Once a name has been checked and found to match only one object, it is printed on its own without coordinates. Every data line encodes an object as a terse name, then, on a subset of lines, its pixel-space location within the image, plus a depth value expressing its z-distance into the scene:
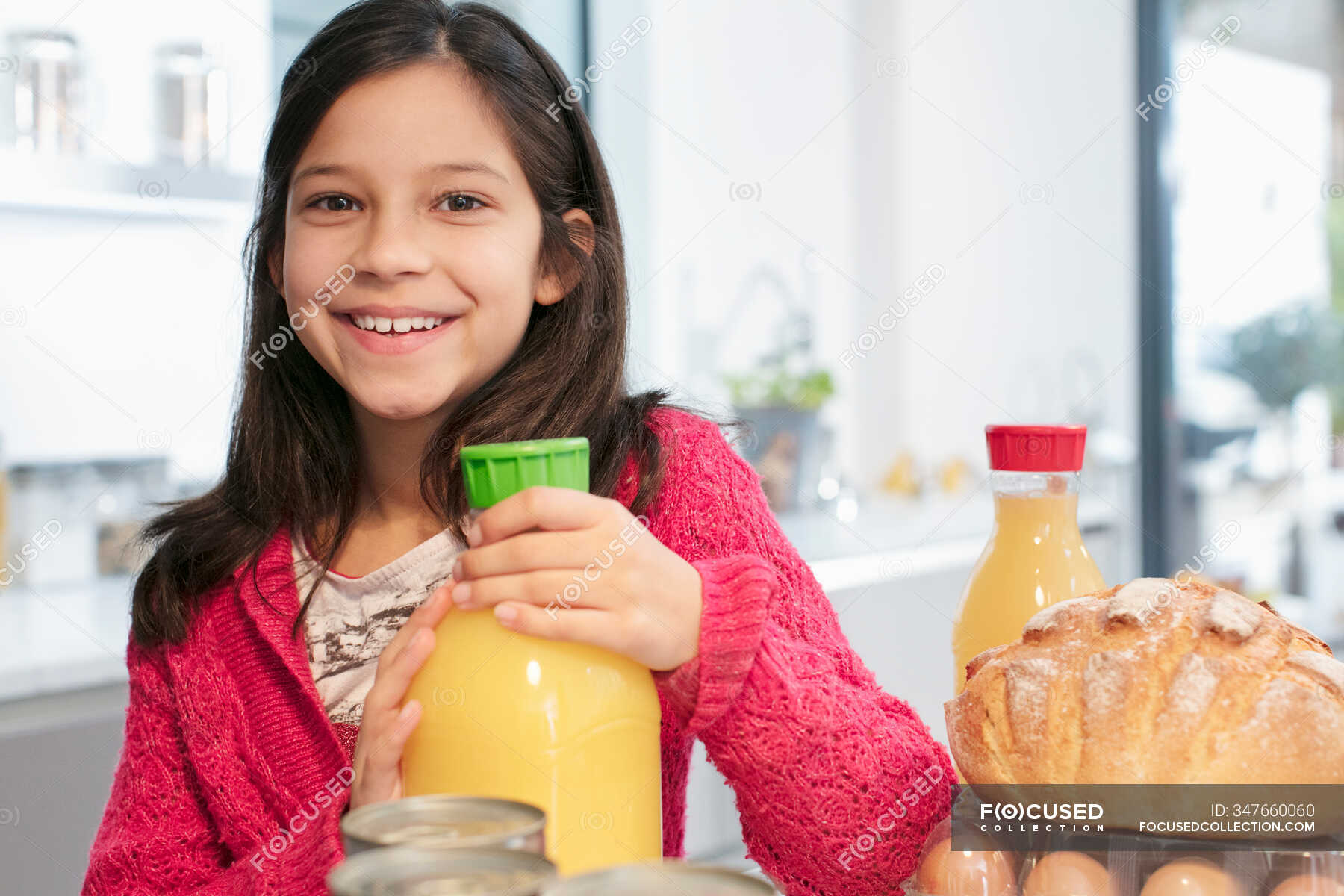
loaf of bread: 0.47
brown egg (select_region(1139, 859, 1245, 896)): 0.43
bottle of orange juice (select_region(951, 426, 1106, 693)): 0.67
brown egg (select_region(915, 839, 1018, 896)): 0.47
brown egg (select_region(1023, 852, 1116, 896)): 0.45
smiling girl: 0.70
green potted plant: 2.47
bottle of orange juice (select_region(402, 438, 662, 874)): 0.49
